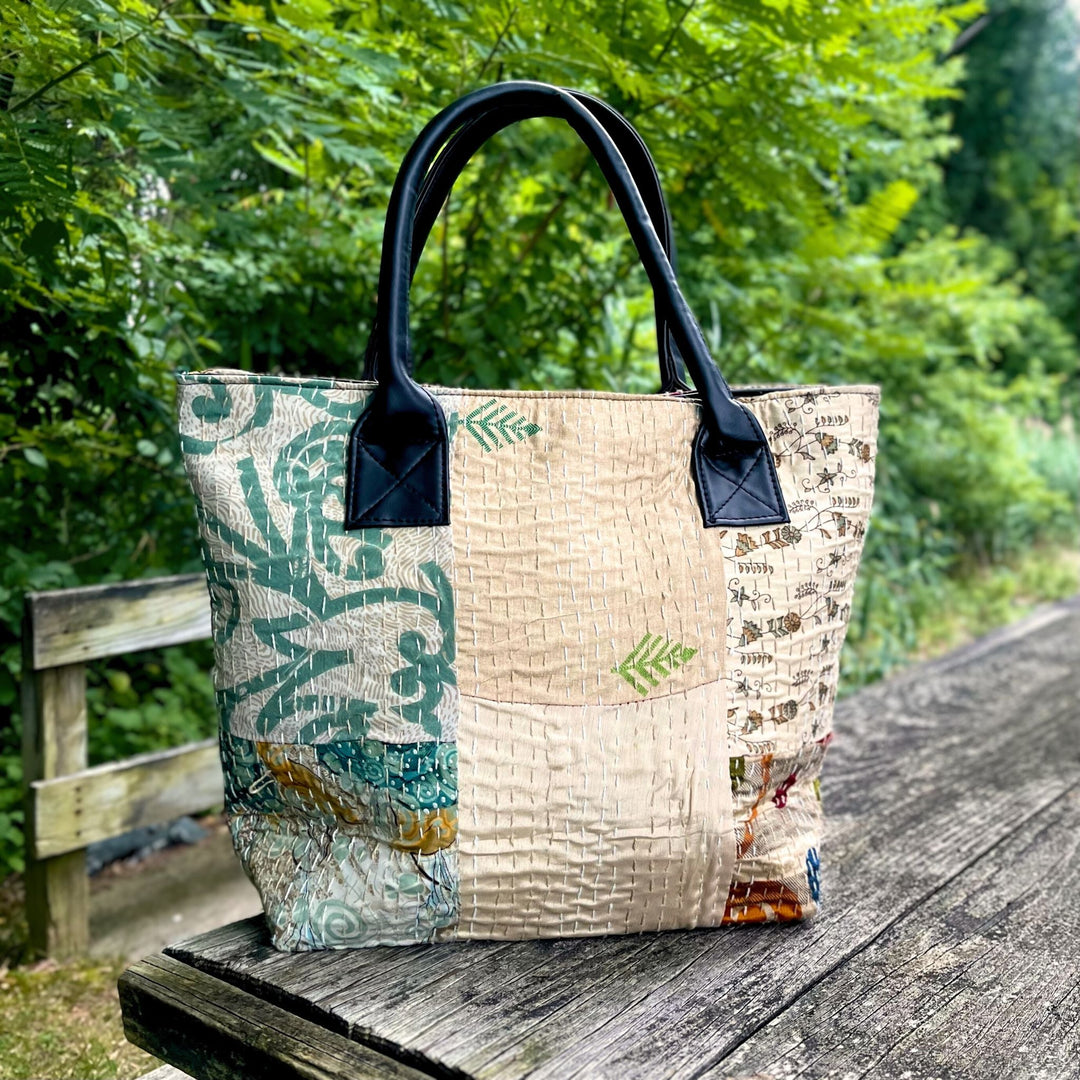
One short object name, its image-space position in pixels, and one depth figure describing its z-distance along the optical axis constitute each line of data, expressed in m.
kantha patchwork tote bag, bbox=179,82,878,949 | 0.98
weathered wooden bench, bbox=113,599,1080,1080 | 0.87
